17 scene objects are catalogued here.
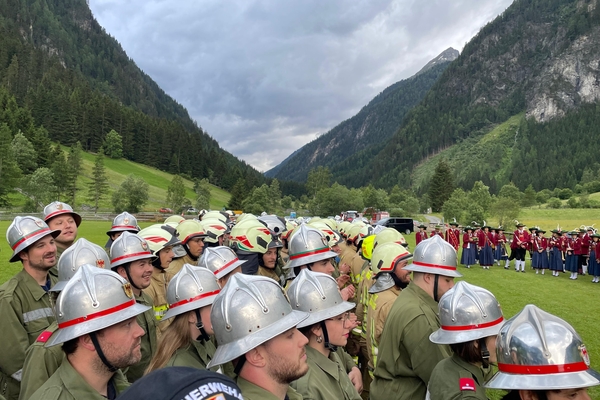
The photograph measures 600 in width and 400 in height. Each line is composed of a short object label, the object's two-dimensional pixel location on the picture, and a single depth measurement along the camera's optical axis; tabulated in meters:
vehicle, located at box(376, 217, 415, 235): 50.92
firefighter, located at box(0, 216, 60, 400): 3.91
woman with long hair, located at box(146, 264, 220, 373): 3.38
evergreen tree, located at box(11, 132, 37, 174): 62.94
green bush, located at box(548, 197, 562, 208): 77.16
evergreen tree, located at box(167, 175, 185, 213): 70.75
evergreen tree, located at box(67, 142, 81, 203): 62.41
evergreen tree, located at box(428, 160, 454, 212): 101.69
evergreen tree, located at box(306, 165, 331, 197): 114.76
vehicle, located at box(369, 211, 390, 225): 62.33
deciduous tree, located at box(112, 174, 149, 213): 60.59
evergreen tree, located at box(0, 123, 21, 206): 49.53
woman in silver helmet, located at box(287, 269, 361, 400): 3.23
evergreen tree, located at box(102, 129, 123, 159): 99.75
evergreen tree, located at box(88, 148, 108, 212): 62.58
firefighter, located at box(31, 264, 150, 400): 2.62
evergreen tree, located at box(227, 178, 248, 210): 94.38
